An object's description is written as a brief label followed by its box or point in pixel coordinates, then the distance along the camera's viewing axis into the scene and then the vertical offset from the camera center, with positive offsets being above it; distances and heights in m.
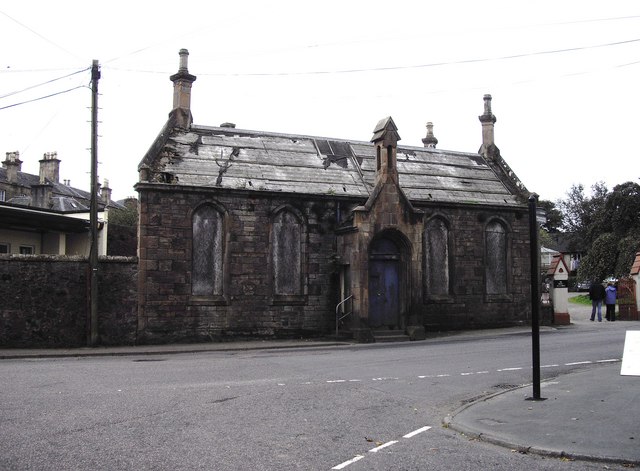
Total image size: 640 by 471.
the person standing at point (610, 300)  27.52 -0.38
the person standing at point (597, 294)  27.38 -0.13
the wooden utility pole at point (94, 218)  19.95 +2.25
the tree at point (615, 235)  41.56 +3.70
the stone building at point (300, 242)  21.33 +1.69
